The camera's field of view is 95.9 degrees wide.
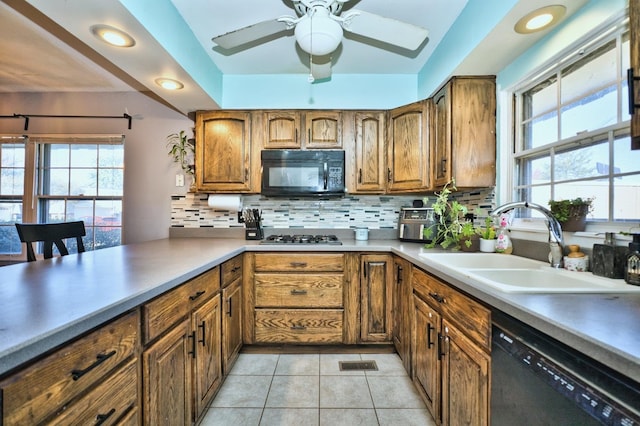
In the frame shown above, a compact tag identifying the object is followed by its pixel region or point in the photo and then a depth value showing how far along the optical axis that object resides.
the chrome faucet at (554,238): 1.29
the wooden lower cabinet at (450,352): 1.04
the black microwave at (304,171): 2.48
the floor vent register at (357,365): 2.03
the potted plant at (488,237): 1.84
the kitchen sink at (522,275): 0.93
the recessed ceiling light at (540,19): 1.34
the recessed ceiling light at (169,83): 2.05
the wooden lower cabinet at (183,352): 1.04
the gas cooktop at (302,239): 2.39
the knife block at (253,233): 2.62
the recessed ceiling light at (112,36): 1.45
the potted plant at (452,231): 1.91
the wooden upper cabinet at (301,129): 2.54
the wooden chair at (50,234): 1.61
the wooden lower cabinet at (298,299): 2.23
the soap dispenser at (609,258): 1.06
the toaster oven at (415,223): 2.38
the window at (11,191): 2.83
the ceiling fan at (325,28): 1.44
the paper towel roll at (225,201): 2.65
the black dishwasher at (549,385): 0.56
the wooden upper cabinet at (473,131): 1.97
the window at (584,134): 1.22
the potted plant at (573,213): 1.30
